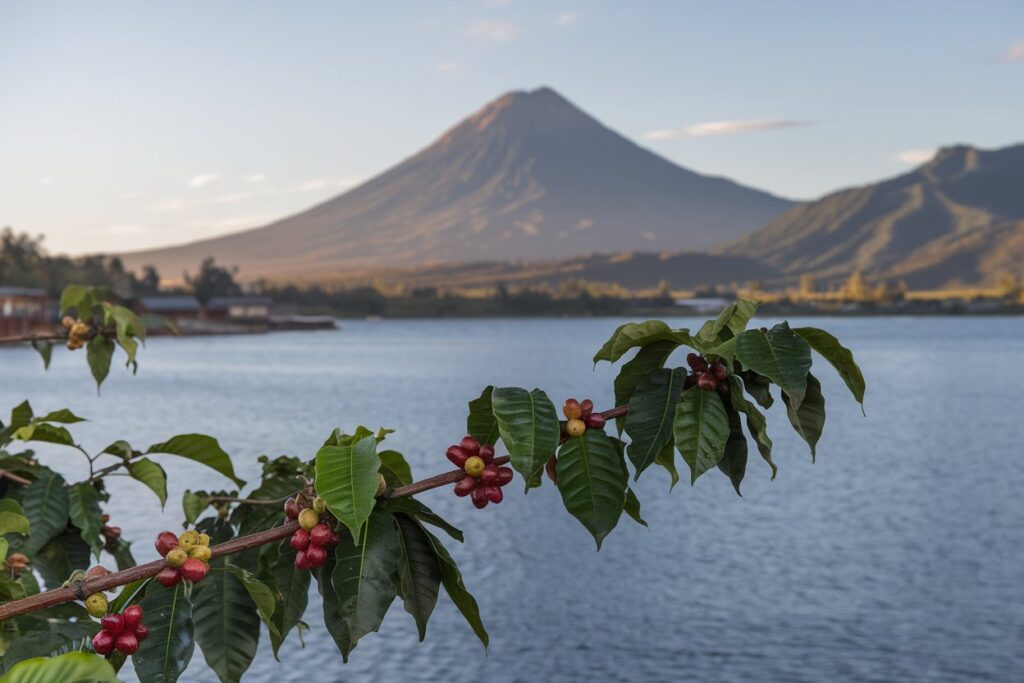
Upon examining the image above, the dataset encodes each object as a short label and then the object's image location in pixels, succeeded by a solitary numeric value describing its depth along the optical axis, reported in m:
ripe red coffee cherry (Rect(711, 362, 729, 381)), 1.96
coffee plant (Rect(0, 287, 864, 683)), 1.68
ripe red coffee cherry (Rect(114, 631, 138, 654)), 1.65
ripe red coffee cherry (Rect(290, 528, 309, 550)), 1.79
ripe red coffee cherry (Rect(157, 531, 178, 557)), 1.65
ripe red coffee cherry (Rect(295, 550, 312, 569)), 1.75
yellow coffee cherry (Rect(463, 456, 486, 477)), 1.71
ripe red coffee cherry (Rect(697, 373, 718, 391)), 1.93
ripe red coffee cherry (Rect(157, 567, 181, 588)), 1.62
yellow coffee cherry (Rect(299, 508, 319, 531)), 1.79
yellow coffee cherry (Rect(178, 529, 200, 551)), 1.66
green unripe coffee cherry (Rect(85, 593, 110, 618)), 1.67
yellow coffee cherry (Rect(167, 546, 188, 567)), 1.62
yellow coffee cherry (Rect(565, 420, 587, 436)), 1.84
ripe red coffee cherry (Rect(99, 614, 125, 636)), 1.66
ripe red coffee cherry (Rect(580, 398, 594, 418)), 1.87
